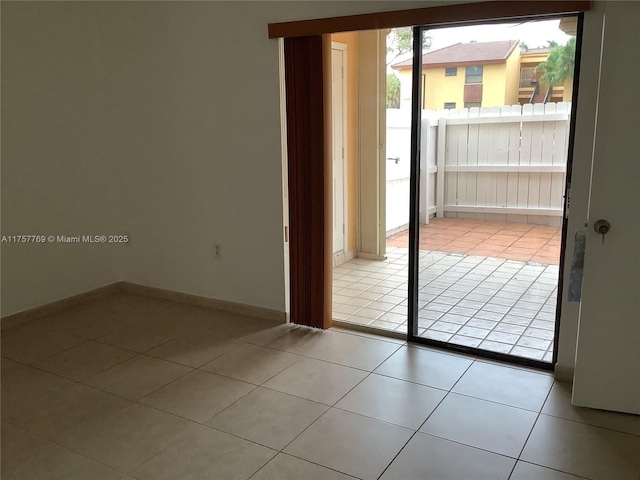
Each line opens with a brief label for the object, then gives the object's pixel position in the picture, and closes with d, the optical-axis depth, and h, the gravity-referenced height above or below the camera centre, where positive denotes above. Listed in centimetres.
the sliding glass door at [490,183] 323 -54
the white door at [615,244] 224 -51
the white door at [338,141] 481 -9
